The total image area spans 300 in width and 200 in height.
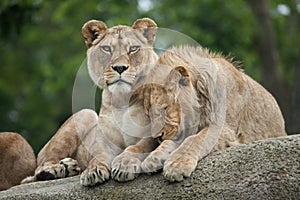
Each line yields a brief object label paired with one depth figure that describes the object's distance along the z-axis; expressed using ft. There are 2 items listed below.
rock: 38.68
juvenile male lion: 40.40
